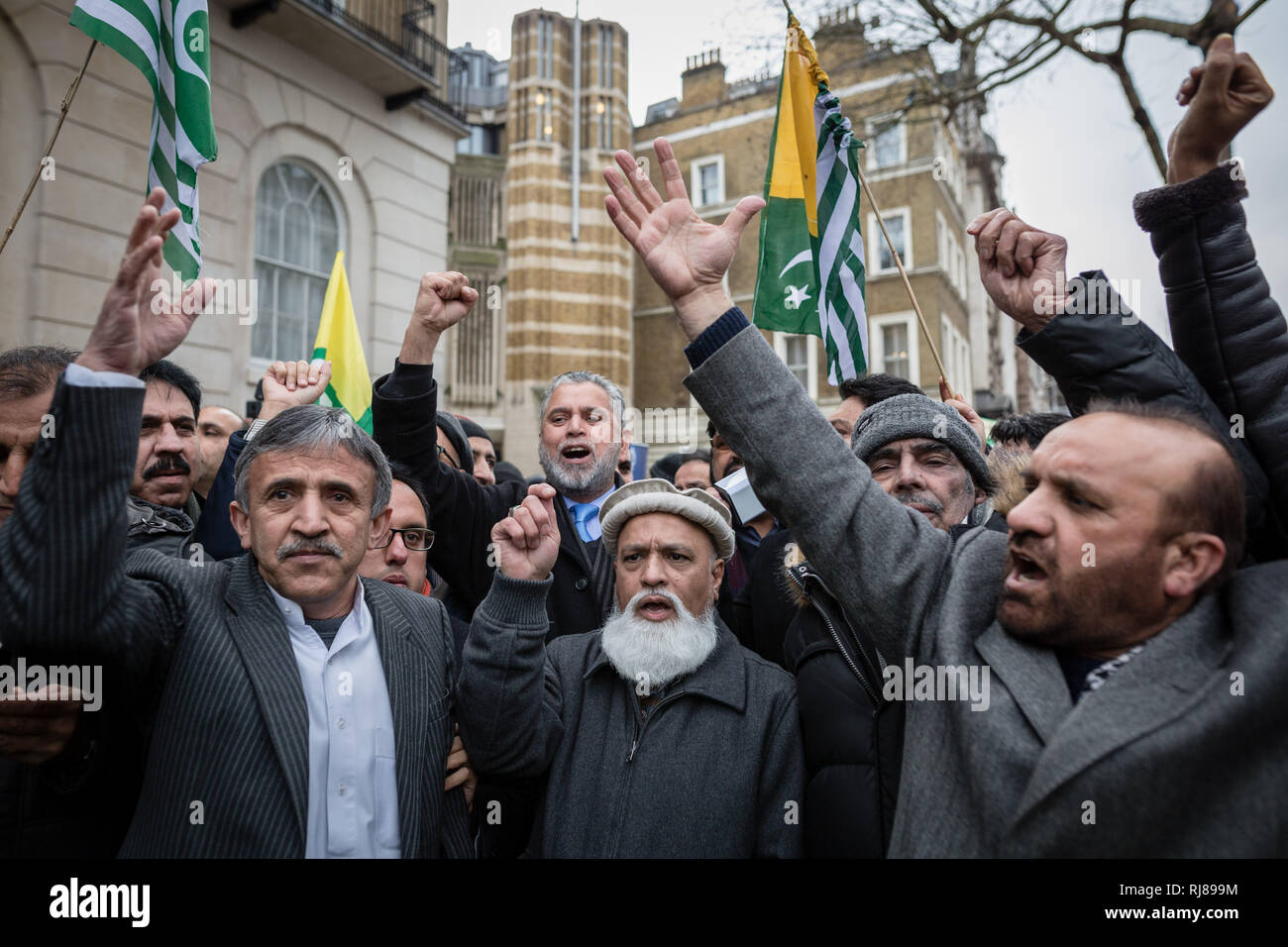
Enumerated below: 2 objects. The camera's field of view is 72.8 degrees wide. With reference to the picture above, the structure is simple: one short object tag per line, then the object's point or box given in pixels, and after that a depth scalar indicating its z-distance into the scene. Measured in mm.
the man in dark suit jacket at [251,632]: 1601
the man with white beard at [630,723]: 2143
